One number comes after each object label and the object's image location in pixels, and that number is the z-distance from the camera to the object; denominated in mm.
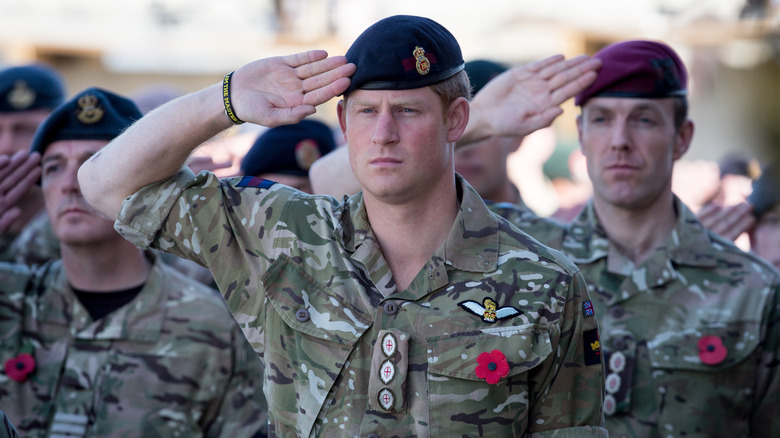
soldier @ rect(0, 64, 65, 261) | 11406
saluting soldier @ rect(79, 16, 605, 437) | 5883
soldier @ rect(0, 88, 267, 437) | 8469
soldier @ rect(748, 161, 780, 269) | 10695
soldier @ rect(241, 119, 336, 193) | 11062
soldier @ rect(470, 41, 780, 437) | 8242
